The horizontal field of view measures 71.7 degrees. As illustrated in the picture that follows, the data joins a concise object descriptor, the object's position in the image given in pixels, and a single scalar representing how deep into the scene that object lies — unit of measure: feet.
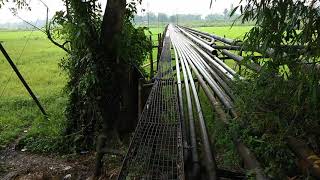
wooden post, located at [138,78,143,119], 9.49
